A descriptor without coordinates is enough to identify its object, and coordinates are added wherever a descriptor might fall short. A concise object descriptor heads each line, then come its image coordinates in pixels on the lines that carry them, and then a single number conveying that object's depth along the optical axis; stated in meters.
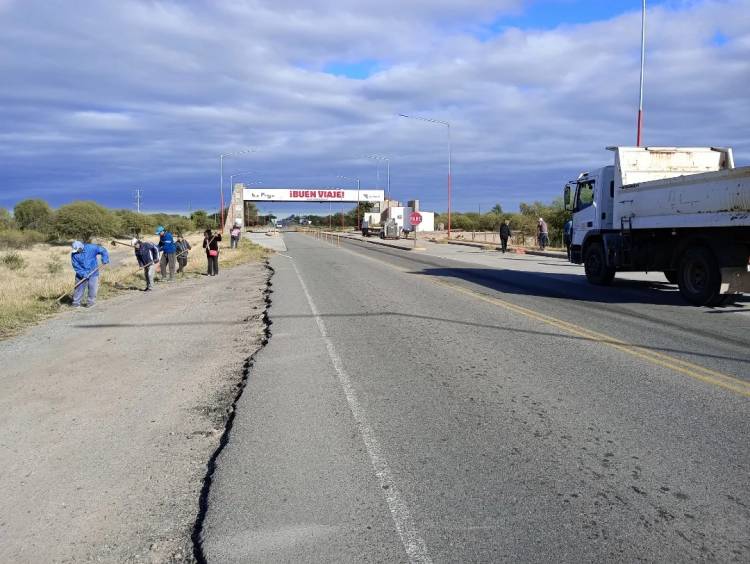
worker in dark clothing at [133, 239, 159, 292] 19.47
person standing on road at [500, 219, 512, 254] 36.59
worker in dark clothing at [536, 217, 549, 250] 38.75
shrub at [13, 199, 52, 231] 80.19
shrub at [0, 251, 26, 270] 35.34
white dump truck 12.96
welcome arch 95.25
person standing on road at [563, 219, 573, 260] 20.63
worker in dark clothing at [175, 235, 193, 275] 25.58
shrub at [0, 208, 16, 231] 74.12
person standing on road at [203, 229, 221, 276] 23.91
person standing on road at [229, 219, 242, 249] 42.78
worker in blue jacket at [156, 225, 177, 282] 21.95
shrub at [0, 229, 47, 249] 59.09
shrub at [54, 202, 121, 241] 69.56
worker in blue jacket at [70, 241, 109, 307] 15.38
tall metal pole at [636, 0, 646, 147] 23.07
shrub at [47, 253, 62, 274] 32.86
